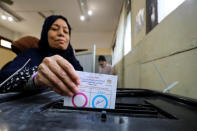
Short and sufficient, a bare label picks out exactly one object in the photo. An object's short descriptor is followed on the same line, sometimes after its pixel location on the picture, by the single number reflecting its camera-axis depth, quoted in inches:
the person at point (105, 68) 137.6
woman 12.0
